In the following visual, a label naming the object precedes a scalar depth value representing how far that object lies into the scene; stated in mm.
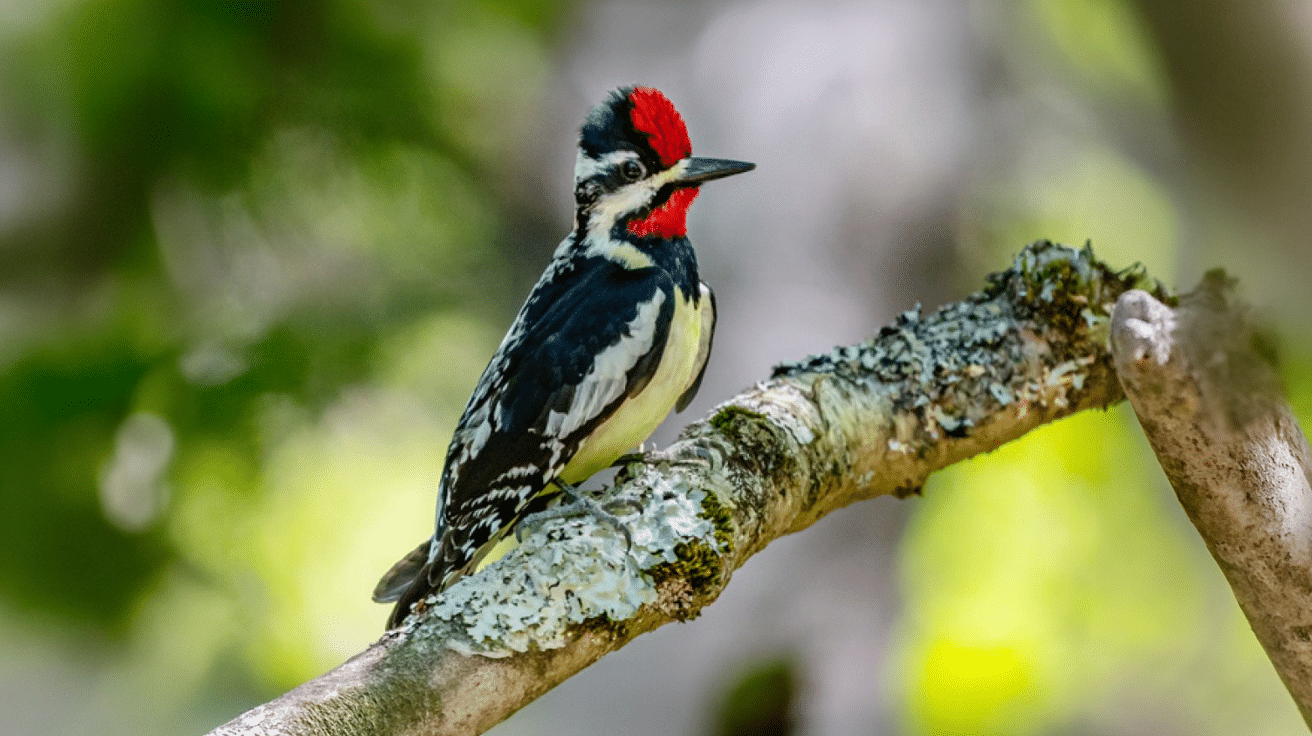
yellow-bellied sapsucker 7600
